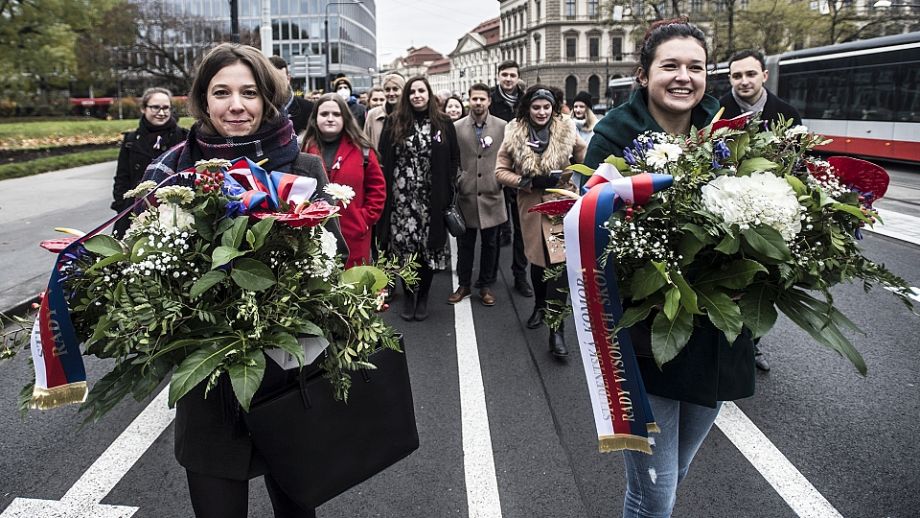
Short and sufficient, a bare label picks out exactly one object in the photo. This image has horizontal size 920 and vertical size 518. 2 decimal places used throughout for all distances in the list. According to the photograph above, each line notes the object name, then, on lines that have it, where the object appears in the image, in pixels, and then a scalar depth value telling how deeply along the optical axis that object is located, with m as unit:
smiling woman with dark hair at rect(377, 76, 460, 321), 6.25
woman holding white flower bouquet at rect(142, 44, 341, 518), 2.16
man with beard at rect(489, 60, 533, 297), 8.40
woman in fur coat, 5.64
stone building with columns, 87.81
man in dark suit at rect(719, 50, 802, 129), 5.12
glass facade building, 78.44
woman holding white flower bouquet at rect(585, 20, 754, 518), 2.14
